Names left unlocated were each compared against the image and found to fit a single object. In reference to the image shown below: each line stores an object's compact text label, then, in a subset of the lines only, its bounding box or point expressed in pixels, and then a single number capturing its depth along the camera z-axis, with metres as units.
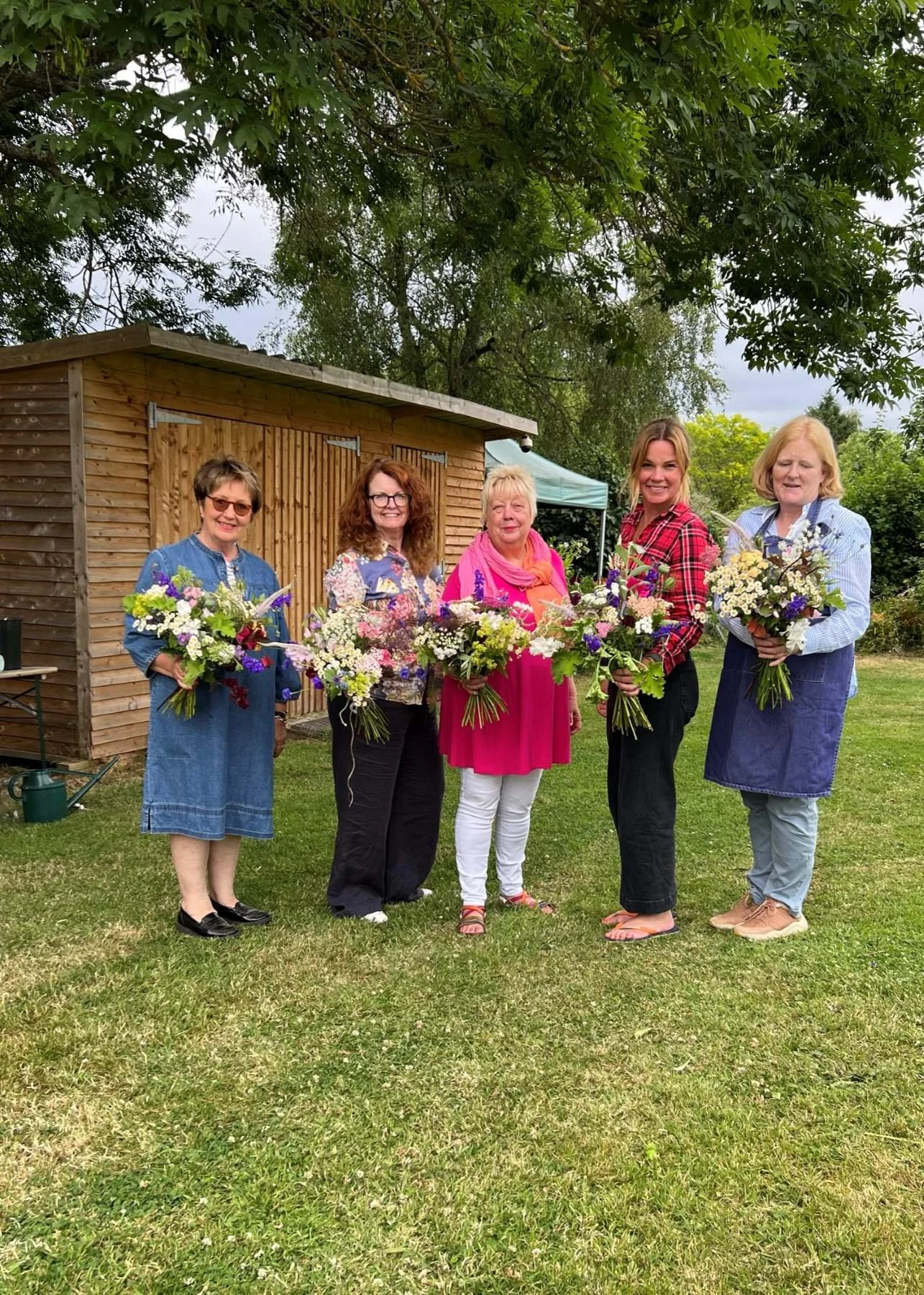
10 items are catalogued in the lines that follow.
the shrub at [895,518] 16.75
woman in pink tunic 3.63
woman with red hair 3.66
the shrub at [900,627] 15.20
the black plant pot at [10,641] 5.76
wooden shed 6.38
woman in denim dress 3.42
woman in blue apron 3.27
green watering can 5.37
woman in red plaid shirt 3.36
